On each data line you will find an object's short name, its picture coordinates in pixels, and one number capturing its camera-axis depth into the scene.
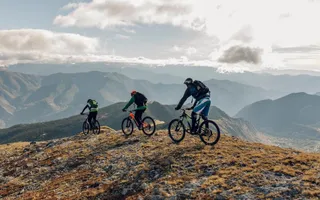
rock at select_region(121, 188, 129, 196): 13.23
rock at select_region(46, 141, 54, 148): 28.47
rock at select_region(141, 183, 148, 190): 13.27
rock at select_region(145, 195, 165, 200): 12.07
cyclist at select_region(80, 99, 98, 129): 30.01
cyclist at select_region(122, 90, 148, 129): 23.48
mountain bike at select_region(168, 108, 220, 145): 18.57
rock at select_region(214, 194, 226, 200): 11.19
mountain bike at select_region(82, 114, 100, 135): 31.06
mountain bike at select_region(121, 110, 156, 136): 24.49
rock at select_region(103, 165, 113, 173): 17.11
